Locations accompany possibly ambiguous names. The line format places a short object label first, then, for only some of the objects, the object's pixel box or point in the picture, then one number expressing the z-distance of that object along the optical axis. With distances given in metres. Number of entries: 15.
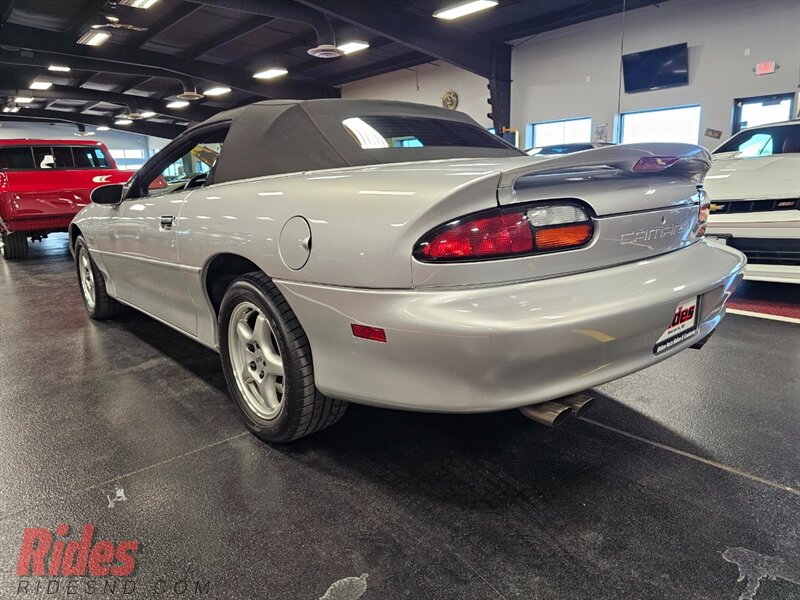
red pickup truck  6.66
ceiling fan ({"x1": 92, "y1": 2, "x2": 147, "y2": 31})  10.04
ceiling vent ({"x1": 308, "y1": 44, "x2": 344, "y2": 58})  10.34
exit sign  8.12
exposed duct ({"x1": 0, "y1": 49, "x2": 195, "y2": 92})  12.14
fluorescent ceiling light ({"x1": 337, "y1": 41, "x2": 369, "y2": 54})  11.08
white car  3.63
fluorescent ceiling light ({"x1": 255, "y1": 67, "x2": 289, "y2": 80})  14.75
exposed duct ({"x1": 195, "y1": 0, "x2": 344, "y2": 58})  8.77
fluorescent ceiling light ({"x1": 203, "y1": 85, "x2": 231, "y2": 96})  16.83
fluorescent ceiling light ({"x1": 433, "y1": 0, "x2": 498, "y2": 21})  8.69
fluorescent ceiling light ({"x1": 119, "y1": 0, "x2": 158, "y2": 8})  8.69
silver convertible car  1.35
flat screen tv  9.18
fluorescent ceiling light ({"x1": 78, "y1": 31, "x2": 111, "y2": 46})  10.75
